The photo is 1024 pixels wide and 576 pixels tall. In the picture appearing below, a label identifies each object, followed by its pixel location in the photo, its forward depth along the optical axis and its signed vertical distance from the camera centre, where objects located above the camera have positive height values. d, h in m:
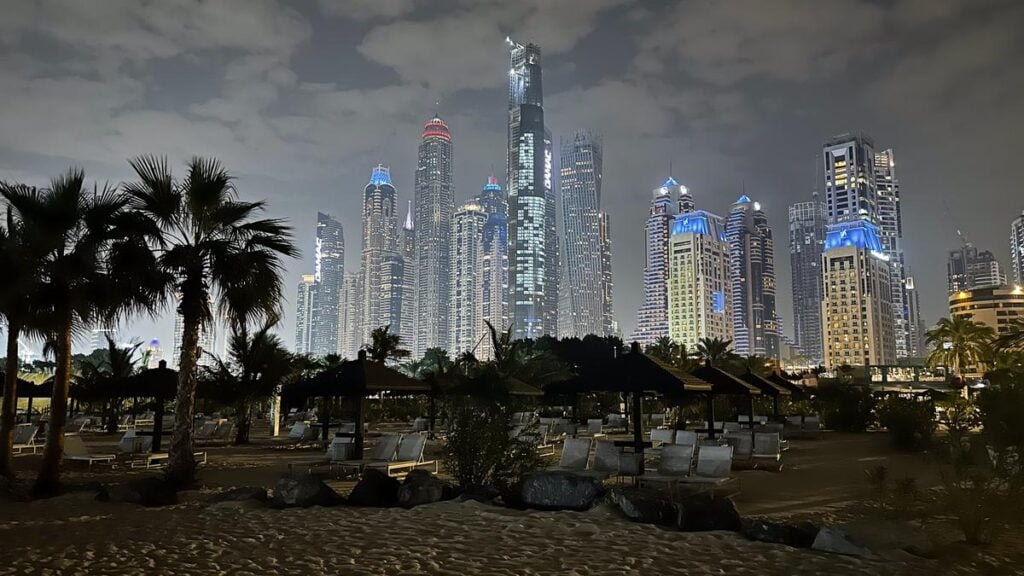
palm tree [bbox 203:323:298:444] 18.53 +0.23
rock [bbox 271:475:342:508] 8.10 -1.29
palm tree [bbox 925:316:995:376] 45.22 +3.03
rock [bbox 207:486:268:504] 8.31 -1.34
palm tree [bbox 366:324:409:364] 33.09 +1.75
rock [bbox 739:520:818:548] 6.01 -1.28
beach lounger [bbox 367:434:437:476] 11.38 -1.13
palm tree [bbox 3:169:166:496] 9.61 +1.63
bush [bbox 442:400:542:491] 8.88 -0.86
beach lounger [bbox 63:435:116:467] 11.73 -1.18
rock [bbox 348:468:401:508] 8.16 -1.28
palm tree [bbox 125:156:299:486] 10.14 +1.81
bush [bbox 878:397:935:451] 15.27 -0.89
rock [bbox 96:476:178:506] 8.42 -1.35
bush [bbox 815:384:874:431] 22.02 -0.81
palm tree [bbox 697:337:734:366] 36.33 +1.76
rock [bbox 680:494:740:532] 6.51 -1.22
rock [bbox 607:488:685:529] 6.89 -1.23
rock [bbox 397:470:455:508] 8.07 -1.26
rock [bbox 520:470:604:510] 7.73 -1.20
